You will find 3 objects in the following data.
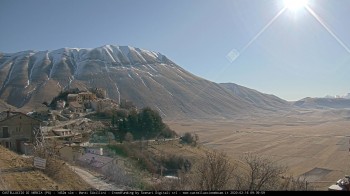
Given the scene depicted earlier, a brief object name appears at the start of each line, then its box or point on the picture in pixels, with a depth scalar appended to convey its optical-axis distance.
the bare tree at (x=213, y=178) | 17.90
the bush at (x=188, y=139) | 58.22
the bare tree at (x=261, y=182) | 18.38
